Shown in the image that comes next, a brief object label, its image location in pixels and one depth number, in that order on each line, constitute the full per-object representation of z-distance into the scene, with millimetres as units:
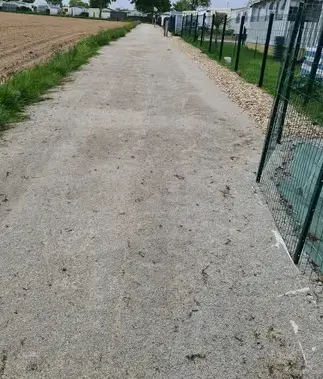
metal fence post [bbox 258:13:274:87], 11680
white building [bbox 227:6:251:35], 34094
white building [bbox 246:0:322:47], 5696
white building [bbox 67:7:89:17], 107375
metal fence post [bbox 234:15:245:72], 14336
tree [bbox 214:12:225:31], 28611
